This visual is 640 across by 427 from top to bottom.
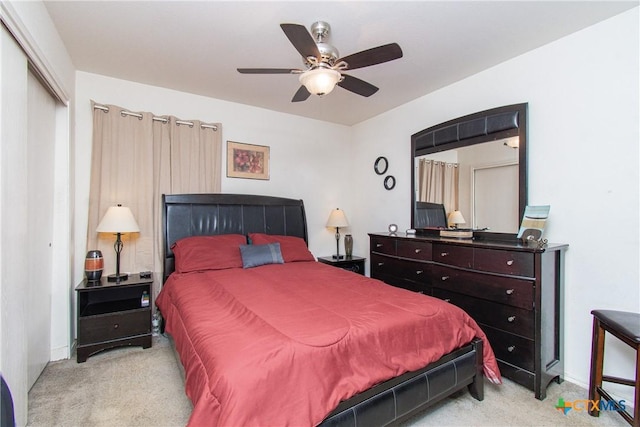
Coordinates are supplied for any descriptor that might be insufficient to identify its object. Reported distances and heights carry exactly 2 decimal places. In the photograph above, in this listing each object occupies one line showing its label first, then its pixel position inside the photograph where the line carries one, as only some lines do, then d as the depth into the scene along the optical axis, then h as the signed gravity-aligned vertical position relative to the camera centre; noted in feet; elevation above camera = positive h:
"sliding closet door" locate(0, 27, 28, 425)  5.03 -0.20
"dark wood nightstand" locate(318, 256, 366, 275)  13.29 -2.22
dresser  6.92 -2.07
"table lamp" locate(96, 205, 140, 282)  8.91 -0.40
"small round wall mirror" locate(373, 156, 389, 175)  13.47 +2.10
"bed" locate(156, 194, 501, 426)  4.09 -2.20
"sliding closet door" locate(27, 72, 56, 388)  6.95 -0.24
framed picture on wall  12.32 +2.08
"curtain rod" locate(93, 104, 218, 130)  9.88 +3.23
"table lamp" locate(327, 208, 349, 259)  13.69 -0.37
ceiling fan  5.87 +3.10
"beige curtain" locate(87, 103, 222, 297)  9.85 +1.37
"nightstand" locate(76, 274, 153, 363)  8.38 -3.08
